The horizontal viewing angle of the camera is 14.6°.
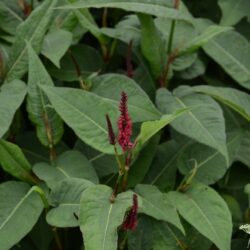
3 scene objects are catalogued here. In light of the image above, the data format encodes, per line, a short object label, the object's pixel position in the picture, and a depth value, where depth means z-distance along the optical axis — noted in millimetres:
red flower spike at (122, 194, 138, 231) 1155
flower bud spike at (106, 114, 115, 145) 1139
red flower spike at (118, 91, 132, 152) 1106
